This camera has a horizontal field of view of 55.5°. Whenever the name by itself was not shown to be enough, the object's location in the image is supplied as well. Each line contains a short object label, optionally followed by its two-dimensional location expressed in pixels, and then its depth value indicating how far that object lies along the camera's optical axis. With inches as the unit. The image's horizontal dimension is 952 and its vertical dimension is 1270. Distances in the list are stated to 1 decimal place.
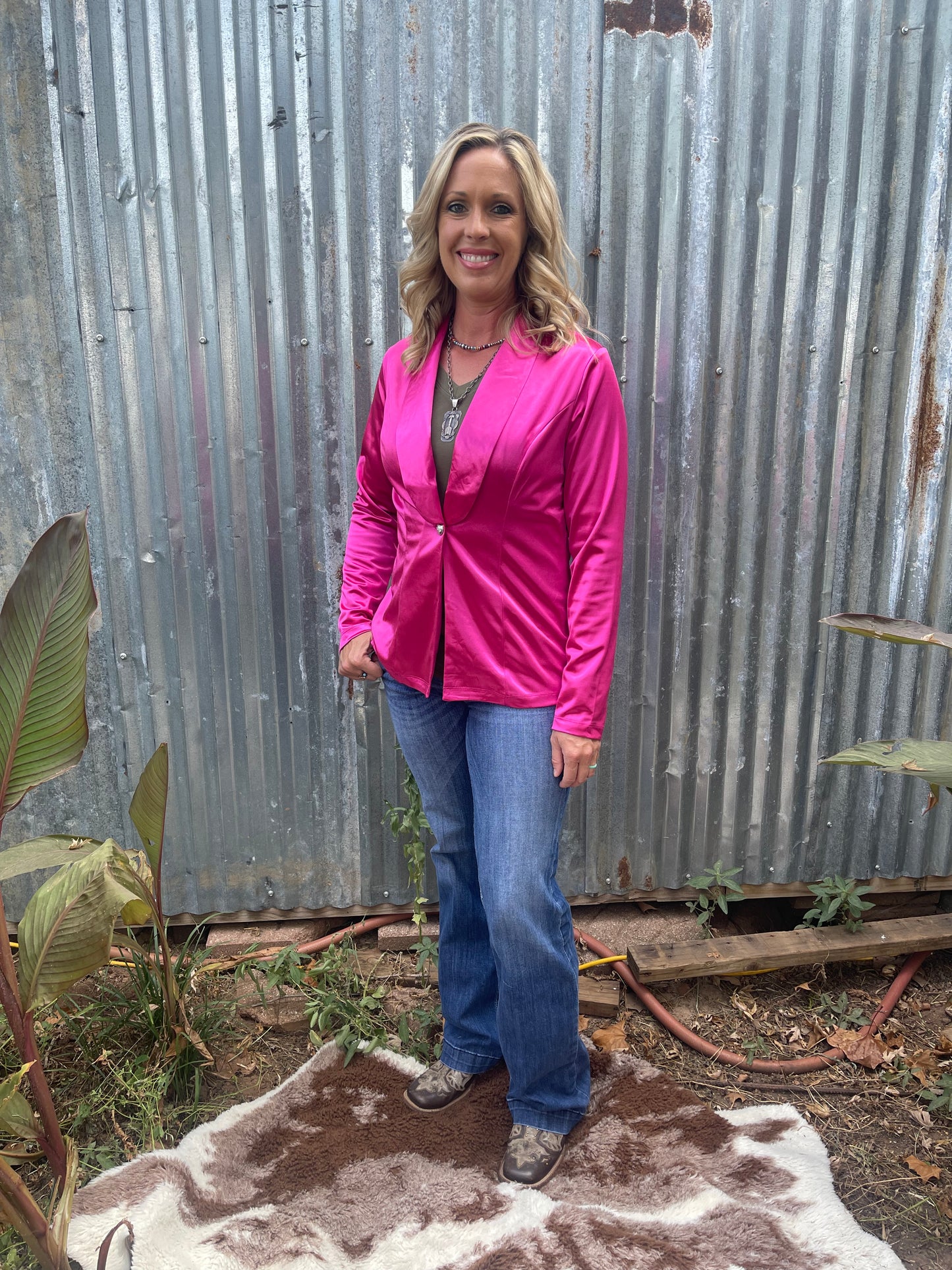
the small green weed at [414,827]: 103.5
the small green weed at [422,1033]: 104.1
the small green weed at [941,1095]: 95.0
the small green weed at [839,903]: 118.7
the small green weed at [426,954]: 109.9
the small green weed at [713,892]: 120.3
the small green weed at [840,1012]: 111.7
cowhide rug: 77.1
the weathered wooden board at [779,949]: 111.0
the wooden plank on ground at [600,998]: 110.1
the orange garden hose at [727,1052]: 103.9
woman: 78.0
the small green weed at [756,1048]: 104.8
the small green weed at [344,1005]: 104.4
